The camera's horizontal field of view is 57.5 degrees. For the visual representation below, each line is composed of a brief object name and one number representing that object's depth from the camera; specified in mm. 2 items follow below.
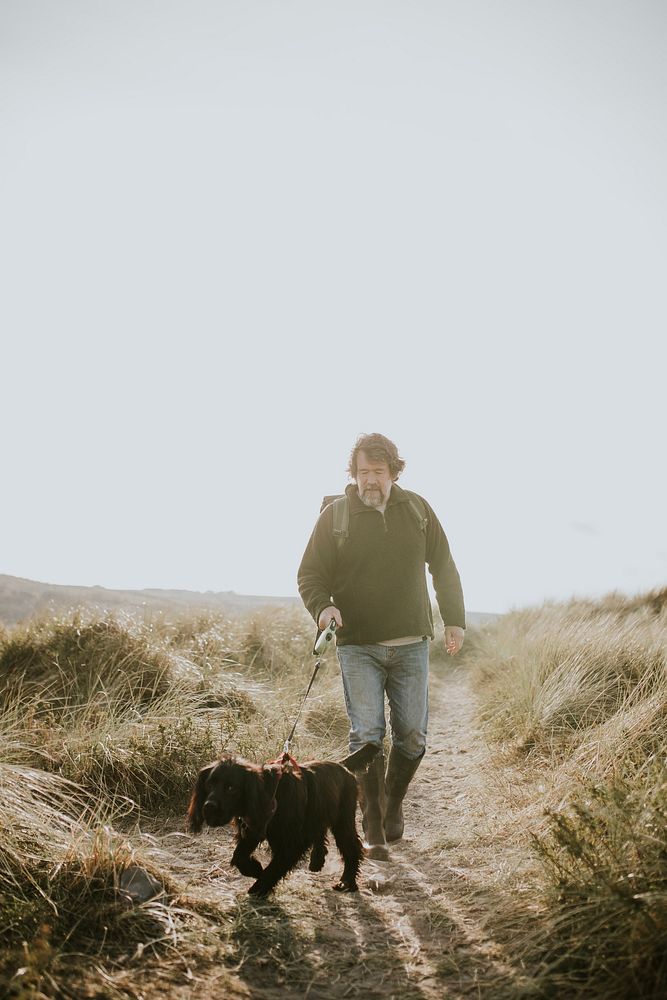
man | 3824
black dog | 2781
